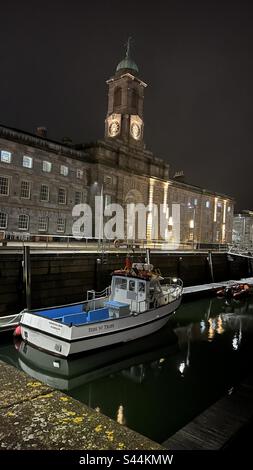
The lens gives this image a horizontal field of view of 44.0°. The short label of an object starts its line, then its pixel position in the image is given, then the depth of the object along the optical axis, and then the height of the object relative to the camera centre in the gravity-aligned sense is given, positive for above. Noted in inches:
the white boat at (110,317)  606.2 -174.4
